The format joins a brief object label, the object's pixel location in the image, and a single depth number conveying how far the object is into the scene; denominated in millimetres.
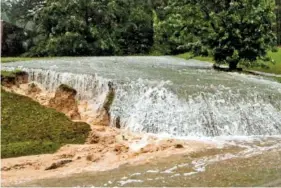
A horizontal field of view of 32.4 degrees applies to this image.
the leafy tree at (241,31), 19734
